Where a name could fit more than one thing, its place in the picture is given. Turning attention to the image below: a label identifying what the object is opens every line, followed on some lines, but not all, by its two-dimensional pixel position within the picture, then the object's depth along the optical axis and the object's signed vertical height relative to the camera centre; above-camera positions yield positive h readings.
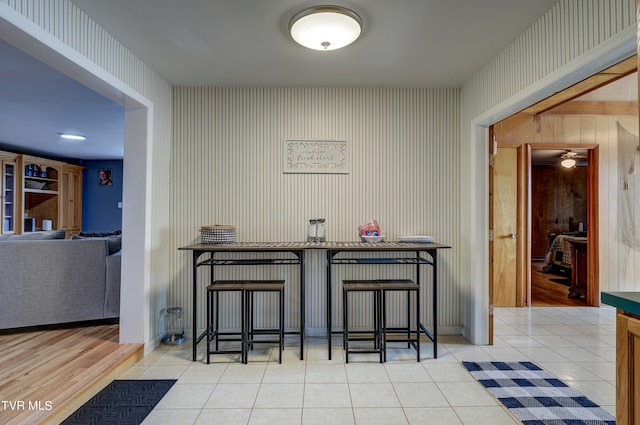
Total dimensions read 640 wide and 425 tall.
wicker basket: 3.05 -0.16
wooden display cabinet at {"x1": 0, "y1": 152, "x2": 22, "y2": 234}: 6.02 +0.41
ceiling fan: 6.00 +1.08
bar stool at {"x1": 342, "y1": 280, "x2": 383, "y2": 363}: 2.75 -0.77
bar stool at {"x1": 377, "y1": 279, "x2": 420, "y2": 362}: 2.74 -0.58
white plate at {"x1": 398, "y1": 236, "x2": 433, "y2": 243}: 3.15 -0.20
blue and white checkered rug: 1.99 -1.16
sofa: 3.15 -0.63
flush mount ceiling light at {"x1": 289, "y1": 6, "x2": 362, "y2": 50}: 2.09 +1.21
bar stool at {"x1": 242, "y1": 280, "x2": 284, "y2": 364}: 2.73 -0.66
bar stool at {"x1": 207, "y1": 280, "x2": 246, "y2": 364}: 2.73 -0.84
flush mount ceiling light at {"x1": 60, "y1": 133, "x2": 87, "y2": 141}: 5.37 +1.26
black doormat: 1.98 -1.18
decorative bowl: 3.21 -0.20
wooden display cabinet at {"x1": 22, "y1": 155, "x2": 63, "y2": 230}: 6.84 +0.37
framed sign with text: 3.37 +0.59
